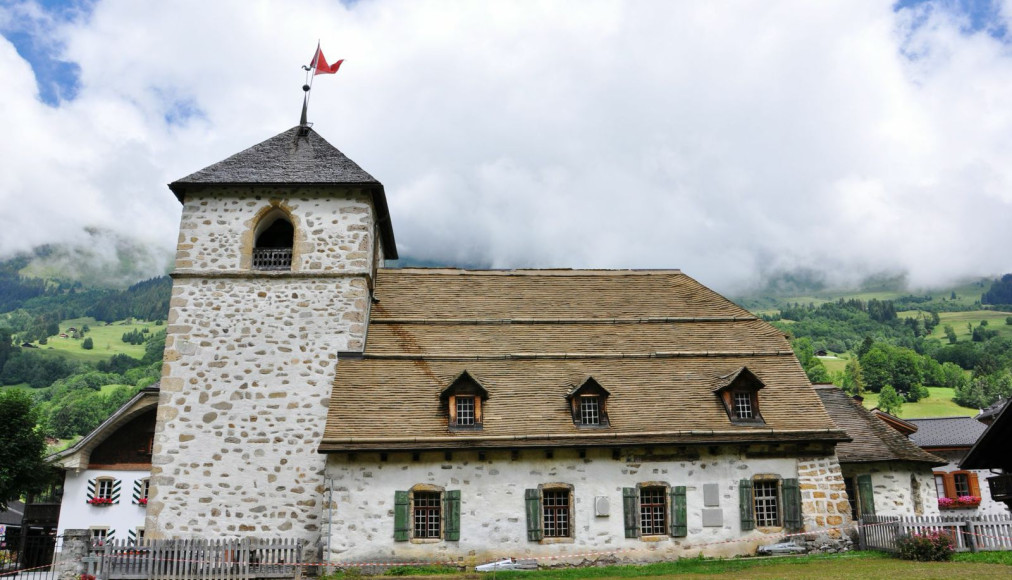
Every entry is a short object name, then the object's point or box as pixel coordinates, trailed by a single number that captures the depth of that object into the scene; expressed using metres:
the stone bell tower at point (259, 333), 20.66
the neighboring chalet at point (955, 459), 43.25
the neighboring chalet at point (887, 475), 24.14
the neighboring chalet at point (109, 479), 32.31
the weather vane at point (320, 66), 26.12
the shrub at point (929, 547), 17.92
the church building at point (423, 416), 20.14
